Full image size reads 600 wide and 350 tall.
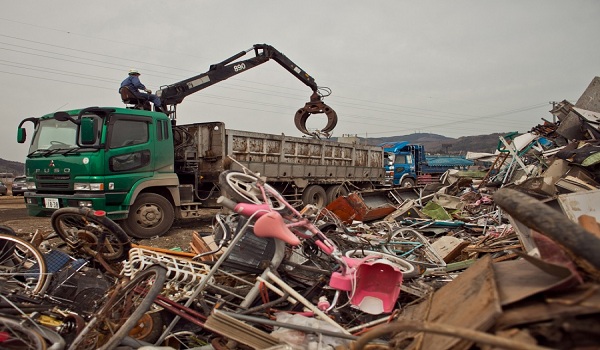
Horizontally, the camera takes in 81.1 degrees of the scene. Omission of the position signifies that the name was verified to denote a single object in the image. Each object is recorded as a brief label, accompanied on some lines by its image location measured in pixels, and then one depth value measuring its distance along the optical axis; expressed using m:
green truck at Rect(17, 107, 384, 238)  6.04
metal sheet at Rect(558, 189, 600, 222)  3.72
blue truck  16.15
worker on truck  7.17
